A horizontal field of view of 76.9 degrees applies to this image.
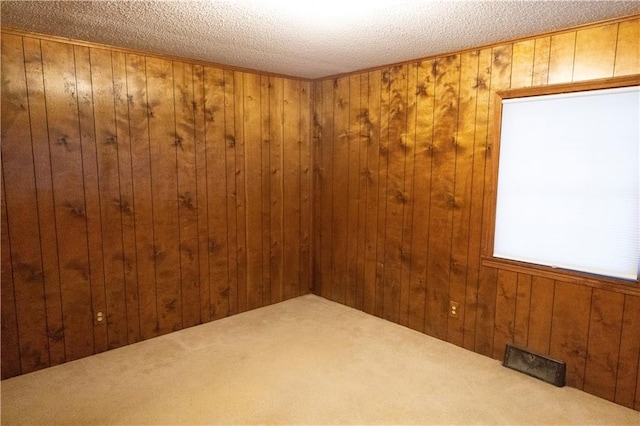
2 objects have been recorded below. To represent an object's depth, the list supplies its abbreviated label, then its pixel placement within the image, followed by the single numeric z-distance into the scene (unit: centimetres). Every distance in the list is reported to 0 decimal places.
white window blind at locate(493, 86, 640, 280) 241
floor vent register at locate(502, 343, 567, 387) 271
